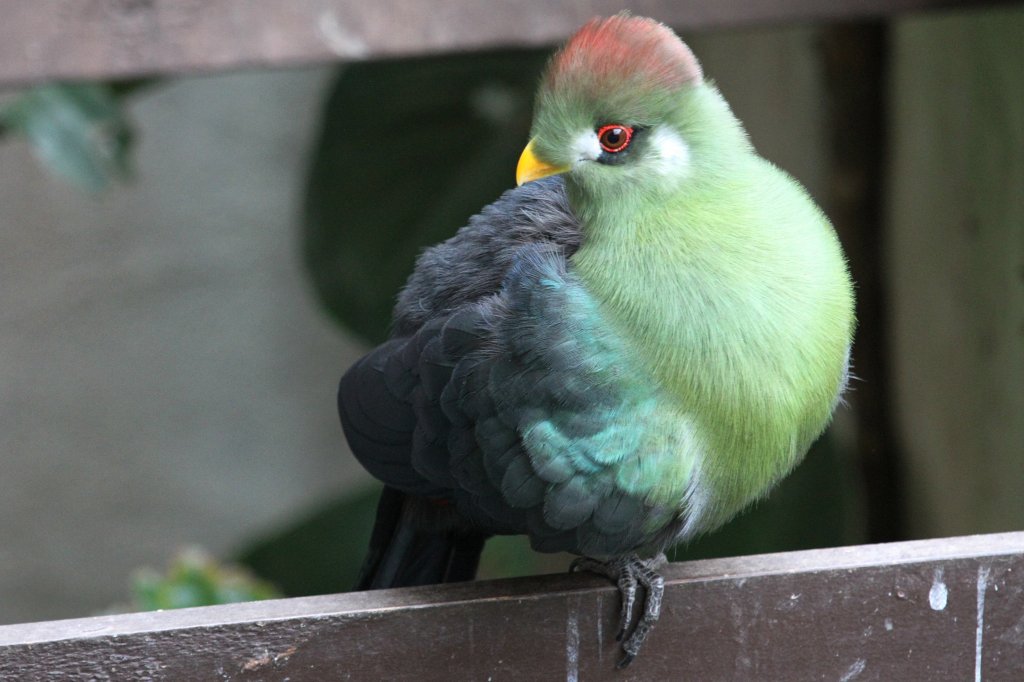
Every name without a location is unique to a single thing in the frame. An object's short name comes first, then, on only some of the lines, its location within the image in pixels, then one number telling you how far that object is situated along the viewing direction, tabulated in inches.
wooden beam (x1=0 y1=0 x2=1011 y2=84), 181.1
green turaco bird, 171.3
